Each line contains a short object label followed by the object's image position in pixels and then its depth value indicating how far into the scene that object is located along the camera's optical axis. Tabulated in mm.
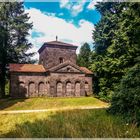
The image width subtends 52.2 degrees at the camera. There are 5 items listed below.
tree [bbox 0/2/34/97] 24321
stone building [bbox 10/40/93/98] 21462
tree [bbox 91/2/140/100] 11904
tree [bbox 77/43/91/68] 33474
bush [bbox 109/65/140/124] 6279
